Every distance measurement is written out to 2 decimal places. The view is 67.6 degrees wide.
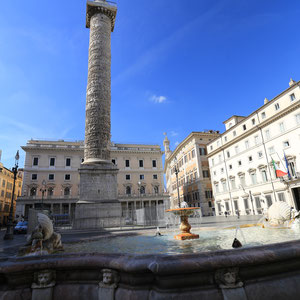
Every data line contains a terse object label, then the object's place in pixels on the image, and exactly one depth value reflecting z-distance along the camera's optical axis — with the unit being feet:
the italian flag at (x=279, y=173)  70.74
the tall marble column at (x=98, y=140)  48.47
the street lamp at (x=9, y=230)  37.92
